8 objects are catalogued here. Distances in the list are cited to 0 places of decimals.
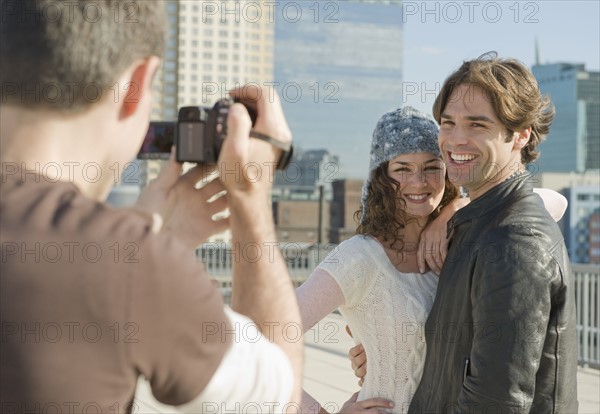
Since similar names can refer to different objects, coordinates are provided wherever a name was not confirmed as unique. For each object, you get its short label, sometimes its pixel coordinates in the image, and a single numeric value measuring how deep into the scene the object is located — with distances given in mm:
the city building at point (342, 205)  102438
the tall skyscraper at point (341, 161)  194238
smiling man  2221
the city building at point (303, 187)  143750
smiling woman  2656
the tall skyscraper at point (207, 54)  136625
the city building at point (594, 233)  160875
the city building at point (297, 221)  100938
